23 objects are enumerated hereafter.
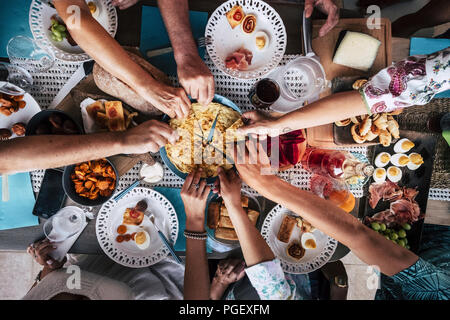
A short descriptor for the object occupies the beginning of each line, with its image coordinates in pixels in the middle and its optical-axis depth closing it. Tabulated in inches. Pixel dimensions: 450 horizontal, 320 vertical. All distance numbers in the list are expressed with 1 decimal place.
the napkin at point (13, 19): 55.9
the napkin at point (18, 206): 56.7
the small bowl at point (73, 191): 51.0
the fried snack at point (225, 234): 58.0
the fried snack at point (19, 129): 52.9
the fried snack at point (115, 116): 52.6
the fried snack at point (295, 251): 59.8
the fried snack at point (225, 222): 58.4
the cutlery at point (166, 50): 56.7
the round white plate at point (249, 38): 57.2
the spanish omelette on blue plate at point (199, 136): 54.4
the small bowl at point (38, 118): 50.3
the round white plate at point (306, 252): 59.9
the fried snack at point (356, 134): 57.2
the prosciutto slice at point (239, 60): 56.7
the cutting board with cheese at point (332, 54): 59.7
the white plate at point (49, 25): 53.4
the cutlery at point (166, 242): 56.4
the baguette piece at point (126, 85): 51.5
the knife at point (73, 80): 55.4
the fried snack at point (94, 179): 52.5
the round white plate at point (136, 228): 57.0
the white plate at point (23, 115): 53.1
